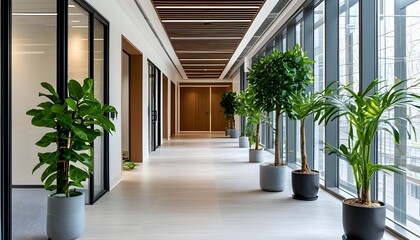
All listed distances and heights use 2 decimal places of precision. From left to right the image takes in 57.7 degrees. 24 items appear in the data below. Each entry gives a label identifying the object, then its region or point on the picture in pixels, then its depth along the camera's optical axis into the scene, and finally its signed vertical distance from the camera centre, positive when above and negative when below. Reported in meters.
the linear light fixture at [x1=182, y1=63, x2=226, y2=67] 15.95 +2.35
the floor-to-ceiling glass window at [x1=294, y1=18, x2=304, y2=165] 7.95 +1.70
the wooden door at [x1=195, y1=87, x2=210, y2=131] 24.28 +0.82
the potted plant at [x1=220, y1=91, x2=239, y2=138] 17.16 +0.64
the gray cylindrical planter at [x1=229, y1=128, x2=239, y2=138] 18.25 -0.63
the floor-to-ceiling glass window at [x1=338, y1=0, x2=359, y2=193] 5.30 +0.93
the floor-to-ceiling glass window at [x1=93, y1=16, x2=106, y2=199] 5.58 +0.53
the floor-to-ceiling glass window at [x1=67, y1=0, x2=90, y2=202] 4.69 +1.00
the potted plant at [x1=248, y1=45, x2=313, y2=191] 5.72 +0.56
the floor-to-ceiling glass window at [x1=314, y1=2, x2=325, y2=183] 6.74 +0.89
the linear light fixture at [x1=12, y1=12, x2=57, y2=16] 3.96 +1.21
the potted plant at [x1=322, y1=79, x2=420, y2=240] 3.27 -0.34
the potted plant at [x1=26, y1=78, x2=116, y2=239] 3.56 -0.26
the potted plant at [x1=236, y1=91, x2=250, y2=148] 13.71 -0.70
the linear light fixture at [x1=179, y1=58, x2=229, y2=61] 14.31 +2.30
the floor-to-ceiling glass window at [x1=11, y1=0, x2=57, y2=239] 4.02 +0.37
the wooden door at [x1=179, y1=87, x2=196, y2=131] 24.31 +0.76
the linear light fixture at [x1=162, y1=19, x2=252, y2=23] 7.93 +2.08
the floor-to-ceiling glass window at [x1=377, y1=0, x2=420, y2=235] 3.85 +0.11
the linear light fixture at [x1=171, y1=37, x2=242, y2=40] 9.95 +2.14
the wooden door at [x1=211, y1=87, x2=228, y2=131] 24.33 +0.50
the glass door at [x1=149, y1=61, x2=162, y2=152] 11.59 +0.45
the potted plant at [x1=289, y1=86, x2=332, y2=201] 5.39 -0.79
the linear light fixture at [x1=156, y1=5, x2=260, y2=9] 6.86 +2.04
